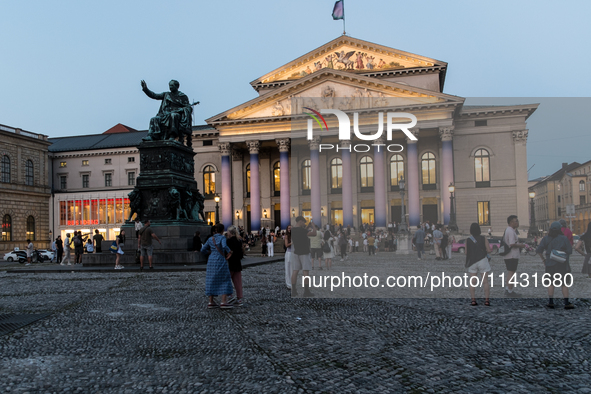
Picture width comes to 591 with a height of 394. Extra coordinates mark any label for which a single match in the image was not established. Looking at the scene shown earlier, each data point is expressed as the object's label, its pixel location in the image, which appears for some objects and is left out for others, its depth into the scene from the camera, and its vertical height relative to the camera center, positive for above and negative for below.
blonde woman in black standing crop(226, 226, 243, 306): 10.45 -0.88
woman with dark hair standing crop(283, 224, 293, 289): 11.90 -0.94
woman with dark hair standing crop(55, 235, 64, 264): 30.12 -1.48
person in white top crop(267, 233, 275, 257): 30.44 -1.63
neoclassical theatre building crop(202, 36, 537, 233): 47.69 +6.25
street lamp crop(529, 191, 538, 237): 34.00 -1.23
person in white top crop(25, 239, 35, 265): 34.72 -1.87
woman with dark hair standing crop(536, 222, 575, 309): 9.53 -0.89
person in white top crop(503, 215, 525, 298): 10.91 -0.86
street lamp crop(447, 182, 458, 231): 35.47 -0.76
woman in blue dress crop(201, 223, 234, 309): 9.78 -0.96
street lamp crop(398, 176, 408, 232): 35.06 -0.73
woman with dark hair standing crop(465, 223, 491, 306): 10.01 -0.82
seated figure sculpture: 20.14 +3.90
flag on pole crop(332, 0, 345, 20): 53.69 +20.49
